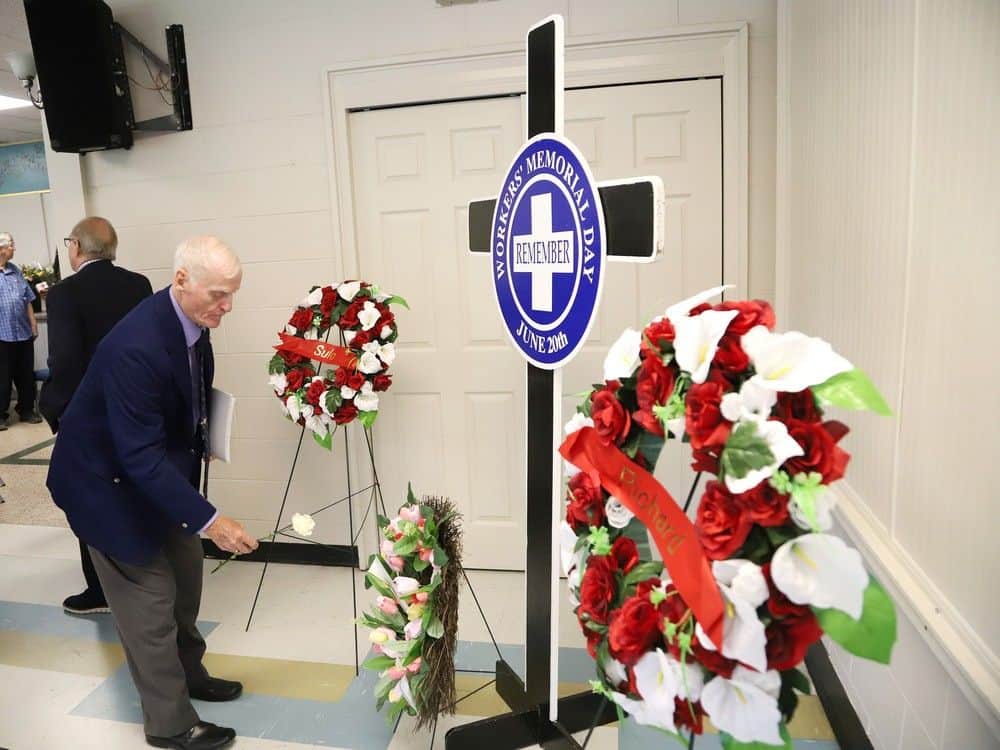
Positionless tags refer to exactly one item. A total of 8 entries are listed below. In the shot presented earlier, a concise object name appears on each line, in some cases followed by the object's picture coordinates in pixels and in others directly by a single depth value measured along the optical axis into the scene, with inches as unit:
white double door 112.1
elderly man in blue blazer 77.3
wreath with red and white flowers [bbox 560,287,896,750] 34.1
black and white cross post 53.4
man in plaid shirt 240.5
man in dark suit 108.6
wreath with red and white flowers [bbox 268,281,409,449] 106.0
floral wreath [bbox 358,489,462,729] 76.5
